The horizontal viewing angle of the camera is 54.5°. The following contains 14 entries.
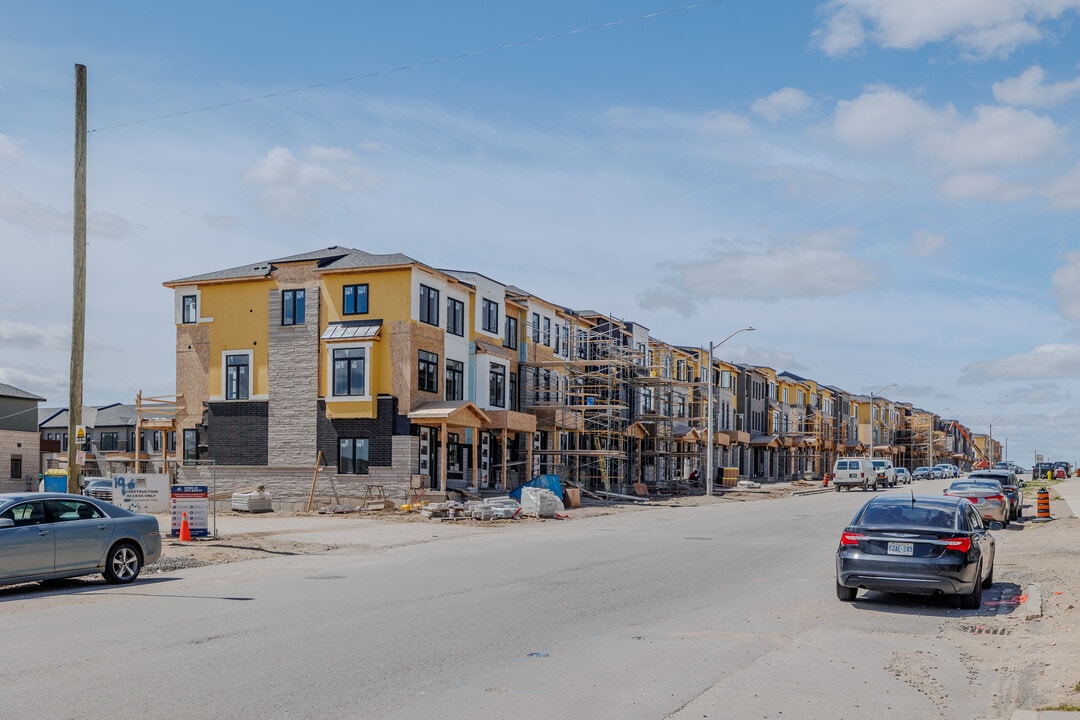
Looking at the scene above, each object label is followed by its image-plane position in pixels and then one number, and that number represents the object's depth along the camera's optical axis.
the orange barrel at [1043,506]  33.44
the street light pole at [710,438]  49.24
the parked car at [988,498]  29.05
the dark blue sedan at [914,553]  13.03
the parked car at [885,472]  65.25
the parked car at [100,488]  35.41
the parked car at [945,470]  103.12
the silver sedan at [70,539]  14.85
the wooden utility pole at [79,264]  18.80
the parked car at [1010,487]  32.38
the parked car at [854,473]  60.53
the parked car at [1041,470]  93.16
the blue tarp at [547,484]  38.06
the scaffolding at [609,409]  48.00
